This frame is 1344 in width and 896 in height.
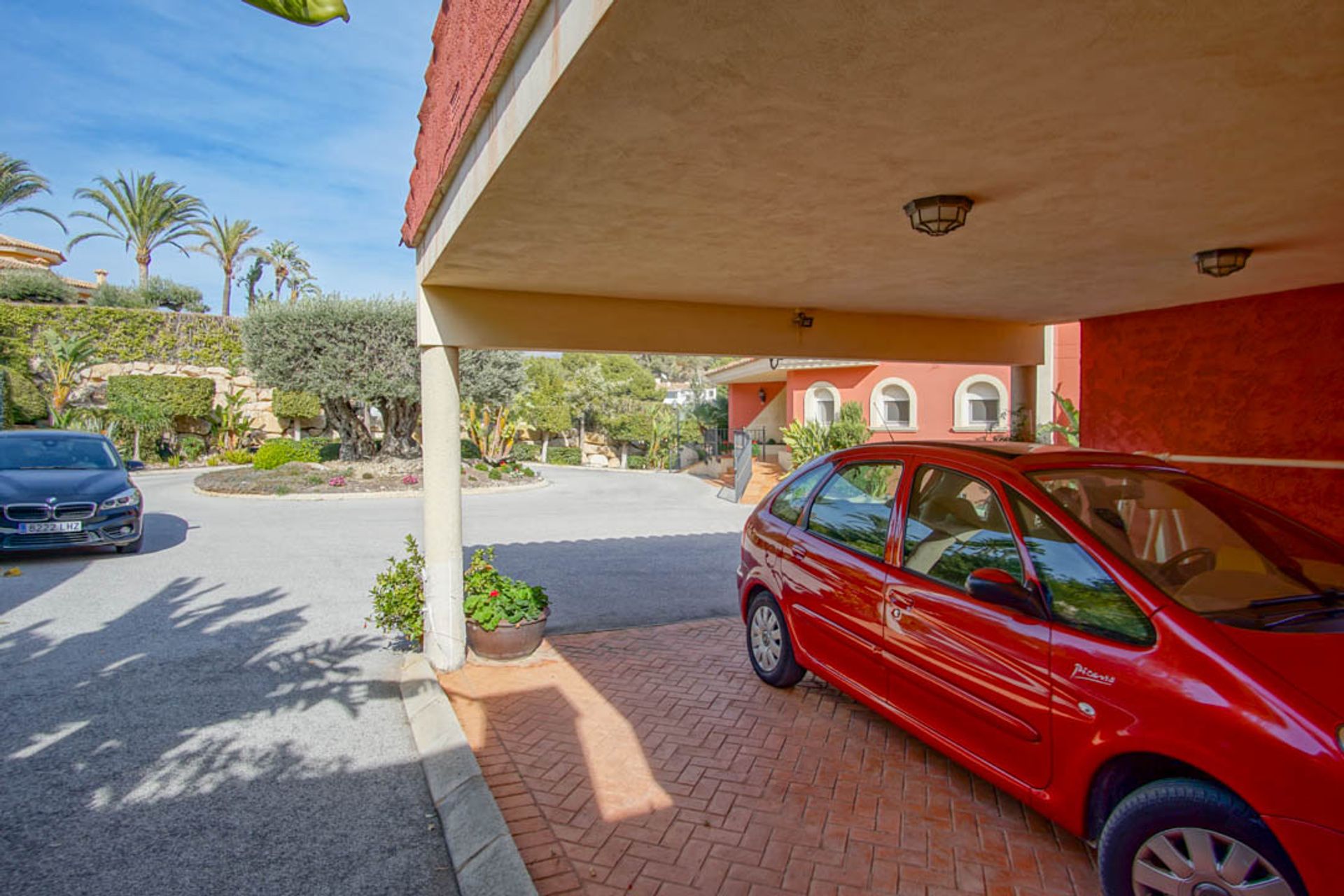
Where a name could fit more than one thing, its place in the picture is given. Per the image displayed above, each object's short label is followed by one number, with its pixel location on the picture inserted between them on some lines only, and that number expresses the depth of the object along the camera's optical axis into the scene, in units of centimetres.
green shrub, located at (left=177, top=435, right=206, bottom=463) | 2461
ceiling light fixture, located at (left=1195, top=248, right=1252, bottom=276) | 425
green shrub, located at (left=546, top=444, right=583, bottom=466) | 3259
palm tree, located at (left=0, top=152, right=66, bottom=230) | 2922
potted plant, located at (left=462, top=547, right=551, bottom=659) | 519
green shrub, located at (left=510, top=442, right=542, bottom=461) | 3186
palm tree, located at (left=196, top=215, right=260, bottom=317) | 3922
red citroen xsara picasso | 199
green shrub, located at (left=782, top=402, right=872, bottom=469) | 1598
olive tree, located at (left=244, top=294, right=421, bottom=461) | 1877
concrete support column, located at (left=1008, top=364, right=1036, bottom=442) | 789
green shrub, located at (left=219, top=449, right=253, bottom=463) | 2458
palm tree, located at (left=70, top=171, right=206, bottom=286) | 3453
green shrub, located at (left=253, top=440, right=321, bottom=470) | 2050
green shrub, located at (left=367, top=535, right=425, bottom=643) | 516
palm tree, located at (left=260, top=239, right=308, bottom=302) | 4569
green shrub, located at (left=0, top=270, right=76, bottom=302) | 2614
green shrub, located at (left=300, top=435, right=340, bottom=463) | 2606
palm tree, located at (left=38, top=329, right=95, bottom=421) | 2250
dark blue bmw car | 859
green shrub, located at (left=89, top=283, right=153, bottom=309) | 3016
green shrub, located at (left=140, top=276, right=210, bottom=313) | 3347
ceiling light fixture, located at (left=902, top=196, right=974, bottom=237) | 319
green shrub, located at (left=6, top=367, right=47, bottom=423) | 2131
